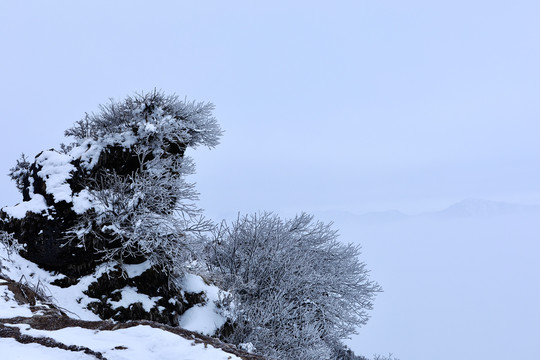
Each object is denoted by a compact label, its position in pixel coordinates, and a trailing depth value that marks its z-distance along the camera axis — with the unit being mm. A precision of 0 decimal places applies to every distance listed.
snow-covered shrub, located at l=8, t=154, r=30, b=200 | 19000
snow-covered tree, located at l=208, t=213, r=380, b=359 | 13172
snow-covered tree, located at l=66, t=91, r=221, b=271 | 11734
